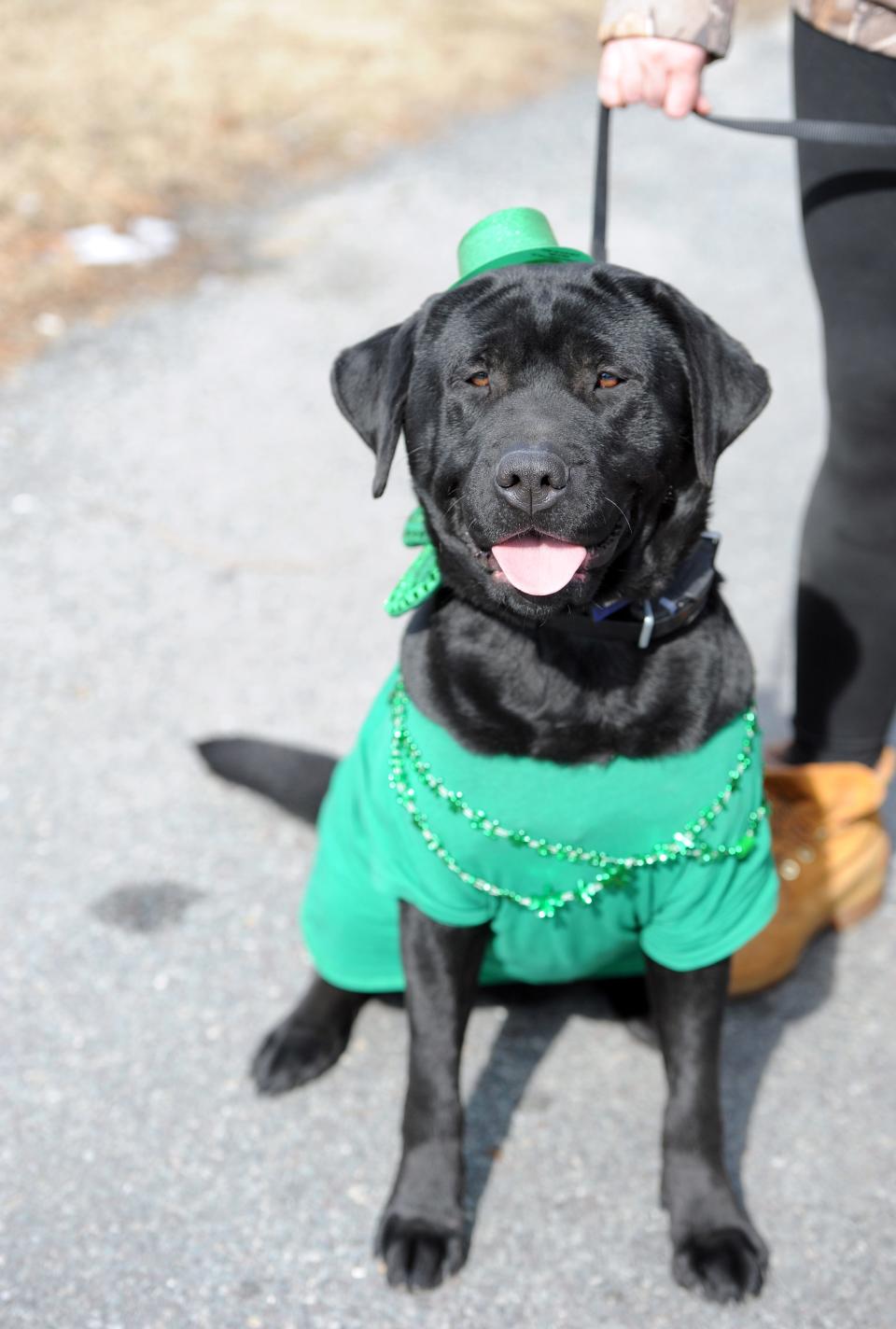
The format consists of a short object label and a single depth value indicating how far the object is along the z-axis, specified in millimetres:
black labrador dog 1972
